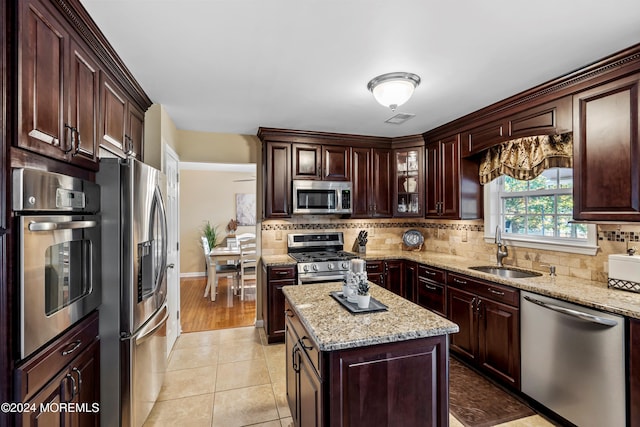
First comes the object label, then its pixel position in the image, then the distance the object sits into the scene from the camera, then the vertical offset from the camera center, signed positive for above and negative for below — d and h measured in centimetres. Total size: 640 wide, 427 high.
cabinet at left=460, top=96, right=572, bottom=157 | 239 +77
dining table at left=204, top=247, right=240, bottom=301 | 520 -73
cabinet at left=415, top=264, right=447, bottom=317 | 318 -81
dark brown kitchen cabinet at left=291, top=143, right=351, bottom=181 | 384 +66
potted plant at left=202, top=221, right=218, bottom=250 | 688 -39
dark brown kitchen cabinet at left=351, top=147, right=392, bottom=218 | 410 +42
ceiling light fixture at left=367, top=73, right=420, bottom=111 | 226 +93
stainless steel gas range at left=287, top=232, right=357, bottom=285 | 349 -50
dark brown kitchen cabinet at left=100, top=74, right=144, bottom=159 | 201 +69
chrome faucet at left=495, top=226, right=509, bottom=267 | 309 -36
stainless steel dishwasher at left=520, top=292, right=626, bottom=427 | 180 -94
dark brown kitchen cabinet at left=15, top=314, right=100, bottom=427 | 121 -74
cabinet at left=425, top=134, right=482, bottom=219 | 351 +35
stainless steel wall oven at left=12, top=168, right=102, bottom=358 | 120 -16
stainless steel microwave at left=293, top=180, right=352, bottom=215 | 379 +22
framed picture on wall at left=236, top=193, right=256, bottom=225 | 741 +15
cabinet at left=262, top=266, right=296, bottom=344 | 343 -92
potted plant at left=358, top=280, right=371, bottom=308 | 171 -45
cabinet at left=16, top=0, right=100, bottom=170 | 124 +60
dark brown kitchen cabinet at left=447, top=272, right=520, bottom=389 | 242 -95
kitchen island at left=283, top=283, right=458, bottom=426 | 134 -69
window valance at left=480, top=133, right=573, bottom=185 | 259 +52
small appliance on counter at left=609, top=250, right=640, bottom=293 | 205 -40
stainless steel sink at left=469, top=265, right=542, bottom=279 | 292 -56
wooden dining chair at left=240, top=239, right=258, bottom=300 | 496 -74
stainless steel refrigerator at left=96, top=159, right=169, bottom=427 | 183 -46
